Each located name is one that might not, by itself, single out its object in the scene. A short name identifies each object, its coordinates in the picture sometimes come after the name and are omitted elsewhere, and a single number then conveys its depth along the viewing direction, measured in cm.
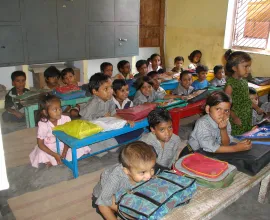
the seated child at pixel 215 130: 228
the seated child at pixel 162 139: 239
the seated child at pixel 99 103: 335
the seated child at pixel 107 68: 522
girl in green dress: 305
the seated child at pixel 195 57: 643
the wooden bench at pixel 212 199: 166
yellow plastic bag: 276
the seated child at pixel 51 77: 478
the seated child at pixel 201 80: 500
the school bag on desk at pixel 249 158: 211
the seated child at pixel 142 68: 537
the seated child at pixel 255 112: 376
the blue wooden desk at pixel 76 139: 272
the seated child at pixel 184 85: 461
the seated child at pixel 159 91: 425
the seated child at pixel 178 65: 597
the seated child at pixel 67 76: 477
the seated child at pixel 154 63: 615
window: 577
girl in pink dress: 306
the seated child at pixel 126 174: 172
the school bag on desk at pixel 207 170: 188
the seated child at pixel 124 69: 545
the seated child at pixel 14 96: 458
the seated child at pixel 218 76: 504
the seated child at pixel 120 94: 364
